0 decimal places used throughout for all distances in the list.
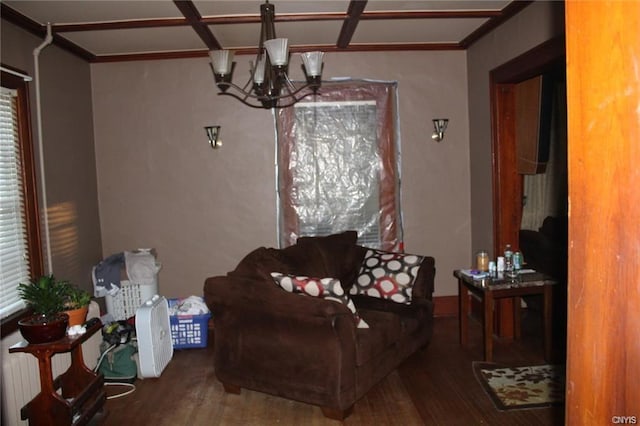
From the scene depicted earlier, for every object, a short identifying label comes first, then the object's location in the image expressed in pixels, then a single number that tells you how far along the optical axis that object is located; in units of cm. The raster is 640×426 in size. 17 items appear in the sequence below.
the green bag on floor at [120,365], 378
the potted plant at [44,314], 279
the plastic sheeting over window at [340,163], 498
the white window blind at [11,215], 344
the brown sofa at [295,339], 303
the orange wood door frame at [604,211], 88
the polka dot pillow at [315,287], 312
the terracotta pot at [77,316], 309
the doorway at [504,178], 443
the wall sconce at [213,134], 486
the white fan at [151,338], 375
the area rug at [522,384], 324
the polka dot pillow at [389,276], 403
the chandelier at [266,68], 301
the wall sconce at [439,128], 499
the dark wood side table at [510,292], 382
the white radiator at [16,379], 282
